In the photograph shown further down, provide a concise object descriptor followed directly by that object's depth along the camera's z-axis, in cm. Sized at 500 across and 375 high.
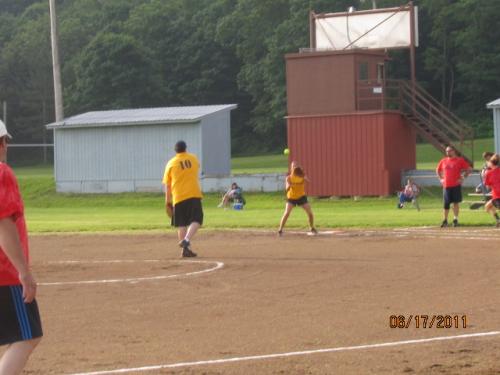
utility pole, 5169
